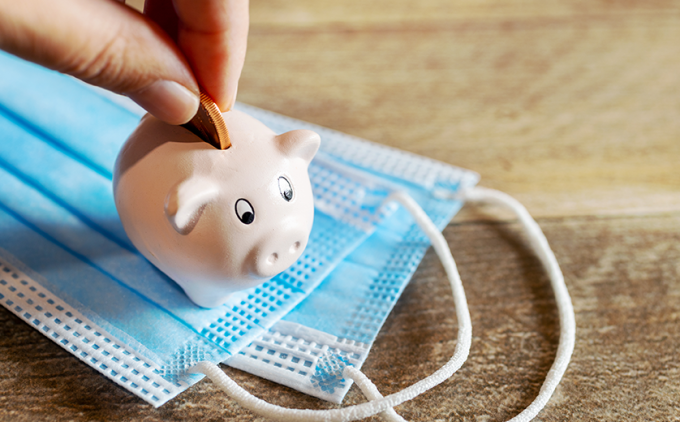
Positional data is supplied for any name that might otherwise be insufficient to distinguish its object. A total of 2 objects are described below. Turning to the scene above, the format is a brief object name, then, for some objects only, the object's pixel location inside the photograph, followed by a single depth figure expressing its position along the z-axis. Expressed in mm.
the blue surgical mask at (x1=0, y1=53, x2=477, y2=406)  285
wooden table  286
